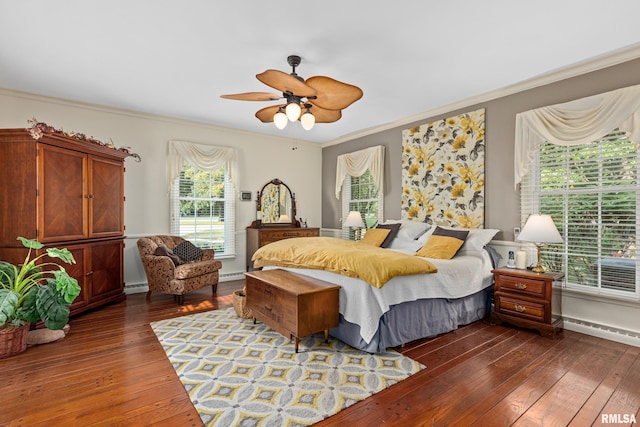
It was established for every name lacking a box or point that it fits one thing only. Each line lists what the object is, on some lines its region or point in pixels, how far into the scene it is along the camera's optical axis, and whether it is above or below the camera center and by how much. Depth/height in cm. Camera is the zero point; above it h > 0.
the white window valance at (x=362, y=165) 555 +81
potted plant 270 -79
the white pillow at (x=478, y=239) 386 -36
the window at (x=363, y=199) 578 +18
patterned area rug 200 -124
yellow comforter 279 -49
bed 277 -85
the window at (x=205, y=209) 538 +0
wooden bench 272 -85
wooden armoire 327 +5
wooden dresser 567 -47
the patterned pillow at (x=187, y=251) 478 -63
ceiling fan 259 +101
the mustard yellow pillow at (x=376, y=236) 468 -40
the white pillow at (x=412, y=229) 458 -29
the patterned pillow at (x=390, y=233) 467 -35
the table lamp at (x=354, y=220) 554 -19
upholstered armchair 430 -84
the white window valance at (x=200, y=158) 521 +86
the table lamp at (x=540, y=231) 314 -22
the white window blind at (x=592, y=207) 307 +2
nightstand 319 -94
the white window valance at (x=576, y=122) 298 +88
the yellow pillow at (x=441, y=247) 373 -45
